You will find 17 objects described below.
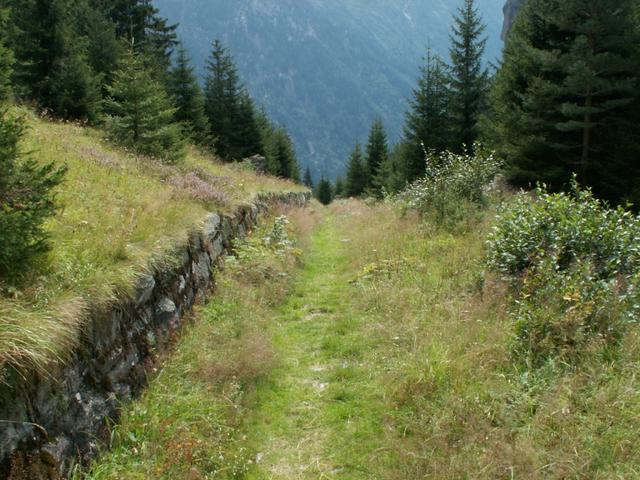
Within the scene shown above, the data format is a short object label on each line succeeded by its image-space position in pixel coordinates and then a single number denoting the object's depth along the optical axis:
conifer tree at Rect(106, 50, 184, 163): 12.53
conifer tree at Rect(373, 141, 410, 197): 25.75
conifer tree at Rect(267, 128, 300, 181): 45.66
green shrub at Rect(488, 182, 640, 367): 4.78
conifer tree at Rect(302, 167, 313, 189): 96.69
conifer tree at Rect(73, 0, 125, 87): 21.40
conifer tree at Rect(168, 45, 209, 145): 24.94
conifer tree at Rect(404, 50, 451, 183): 24.42
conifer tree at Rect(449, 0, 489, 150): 23.73
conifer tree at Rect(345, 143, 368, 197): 49.47
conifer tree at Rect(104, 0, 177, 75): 35.56
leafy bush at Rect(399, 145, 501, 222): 11.07
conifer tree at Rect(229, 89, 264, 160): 33.00
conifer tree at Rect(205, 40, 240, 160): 32.31
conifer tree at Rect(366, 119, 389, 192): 44.47
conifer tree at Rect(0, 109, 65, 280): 3.43
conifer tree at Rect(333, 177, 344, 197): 74.53
